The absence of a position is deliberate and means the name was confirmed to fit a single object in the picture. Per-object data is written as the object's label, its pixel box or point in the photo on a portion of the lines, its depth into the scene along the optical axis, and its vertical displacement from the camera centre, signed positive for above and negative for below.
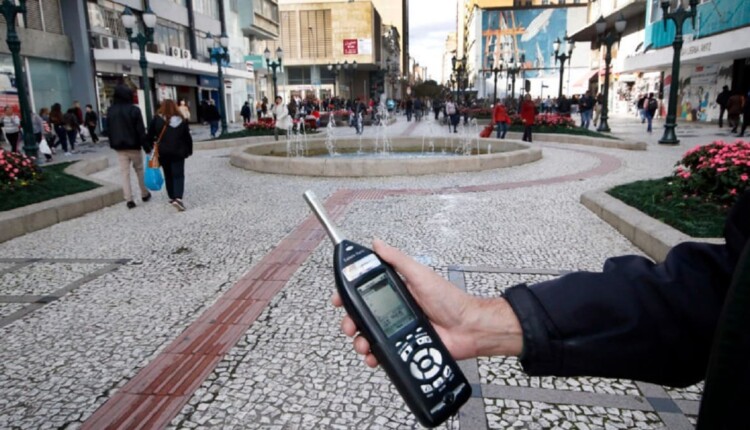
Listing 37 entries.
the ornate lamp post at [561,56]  28.26 +2.54
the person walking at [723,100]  23.81 +0.04
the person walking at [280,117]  20.03 -0.27
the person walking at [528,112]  17.88 -0.24
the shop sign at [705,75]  29.47 +1.48
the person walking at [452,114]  25.41 -0.36
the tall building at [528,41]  76.44 +9.62
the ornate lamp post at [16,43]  13.04 +1.74
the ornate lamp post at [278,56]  30.95 +3.10
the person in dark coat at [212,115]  23.28 -0.17
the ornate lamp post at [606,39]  19.31 +2.47
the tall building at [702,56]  24.69 +2.35
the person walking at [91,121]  22.75 -0.31
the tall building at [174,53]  27.80 +3.60
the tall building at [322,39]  72.94 +9.38
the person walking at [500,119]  18.61 -0.46
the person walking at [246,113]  28.22 -0.13
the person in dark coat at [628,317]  1.06 -0.44
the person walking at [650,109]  22.45 -0.28
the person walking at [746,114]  17.74 -0.44
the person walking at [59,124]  18.36 -0.33
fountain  11.53 -1.25
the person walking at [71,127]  19.27 -0.46
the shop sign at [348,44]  73.25 +8.66
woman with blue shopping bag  8.00 -0.46
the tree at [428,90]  98.56 +3.13
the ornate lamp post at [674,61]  15.79 +1.22
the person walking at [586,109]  25.80 -0.25
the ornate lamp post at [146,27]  18.17 +2.94
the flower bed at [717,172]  5.93 -0.81
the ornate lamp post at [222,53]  24.05 +2.64
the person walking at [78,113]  21.41 +0.03
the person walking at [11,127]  15.45 -0.33
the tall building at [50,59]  22.41 +2.53
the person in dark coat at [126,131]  8.33 -0.28
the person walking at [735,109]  19.70 -0.31
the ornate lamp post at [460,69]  42.69 +3.16
